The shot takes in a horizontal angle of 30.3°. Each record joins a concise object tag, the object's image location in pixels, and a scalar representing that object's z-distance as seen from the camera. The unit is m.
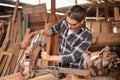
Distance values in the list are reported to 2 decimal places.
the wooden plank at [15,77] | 2.12
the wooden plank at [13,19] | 5.76
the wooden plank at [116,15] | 8.01
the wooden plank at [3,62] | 5.52
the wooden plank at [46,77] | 2.15
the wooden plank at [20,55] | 5.46
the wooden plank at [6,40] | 5.74
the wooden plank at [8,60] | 5.44
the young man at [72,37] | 2.48
